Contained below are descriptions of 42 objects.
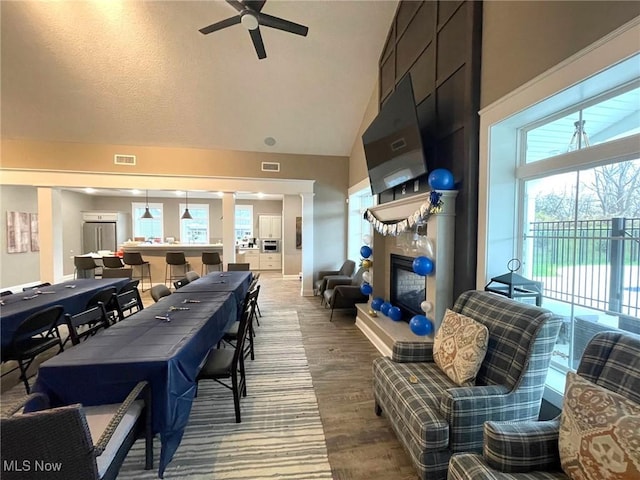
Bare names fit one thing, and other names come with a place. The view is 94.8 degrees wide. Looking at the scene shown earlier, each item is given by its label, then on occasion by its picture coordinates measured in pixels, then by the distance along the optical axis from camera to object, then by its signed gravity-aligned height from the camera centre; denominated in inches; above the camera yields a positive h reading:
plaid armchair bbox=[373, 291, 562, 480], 62.6 -37.8
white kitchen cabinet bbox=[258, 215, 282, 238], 413.4 +11.0
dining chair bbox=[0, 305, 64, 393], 101.1 -39.2
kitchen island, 290.2 -19.0
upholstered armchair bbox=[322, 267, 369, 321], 189.0 -40.7
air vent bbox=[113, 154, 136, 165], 243.2 +61.0
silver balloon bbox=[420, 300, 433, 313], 113.7 -27.9
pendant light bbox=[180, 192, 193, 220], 343.3 +21.4
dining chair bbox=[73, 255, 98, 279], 250.4 -25.8
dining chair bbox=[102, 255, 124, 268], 253.6 -25.3
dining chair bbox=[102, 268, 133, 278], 203.8 -28.0
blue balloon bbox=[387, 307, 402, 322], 151.6 -41.1
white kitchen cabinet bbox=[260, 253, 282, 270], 408.2 -37.9
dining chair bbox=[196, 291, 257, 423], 87.9 -40.9
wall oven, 406.6 -17.0
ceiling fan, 116.1 +90.5
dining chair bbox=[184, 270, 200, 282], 189.8 -28.3
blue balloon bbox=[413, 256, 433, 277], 112.3 -12.0
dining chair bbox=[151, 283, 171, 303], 148.9 -30.5
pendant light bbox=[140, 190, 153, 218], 326.0 +30.8
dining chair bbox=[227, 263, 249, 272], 230.5 -26.3
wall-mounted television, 113.1 +40.8
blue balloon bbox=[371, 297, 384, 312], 166.1 -39.3
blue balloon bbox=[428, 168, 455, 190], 105.2 +19.7
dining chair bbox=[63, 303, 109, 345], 84.3 -27.9
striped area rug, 71.4 -57.5
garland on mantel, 105.6 +6.8
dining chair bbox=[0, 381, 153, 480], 43.3 -33.1
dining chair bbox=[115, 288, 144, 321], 122.2 -30.5
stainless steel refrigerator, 358.9 +0.9
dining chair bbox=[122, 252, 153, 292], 263.9 -23.5
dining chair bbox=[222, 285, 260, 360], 120.8 -42.8
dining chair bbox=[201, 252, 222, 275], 270.7 -23.6
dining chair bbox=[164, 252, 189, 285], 281.9 -37.5
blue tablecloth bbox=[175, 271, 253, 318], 147.4 -27.7
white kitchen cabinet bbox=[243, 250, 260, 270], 402.2 -33.5
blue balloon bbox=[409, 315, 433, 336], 113.0 -35.5
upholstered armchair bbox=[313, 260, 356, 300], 233.1 -34.3
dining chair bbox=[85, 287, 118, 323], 141.1 -31.4
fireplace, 140.4 -27.3
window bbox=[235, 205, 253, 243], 425.4 +14.0
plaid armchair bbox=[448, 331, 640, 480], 48.3 -35.5
